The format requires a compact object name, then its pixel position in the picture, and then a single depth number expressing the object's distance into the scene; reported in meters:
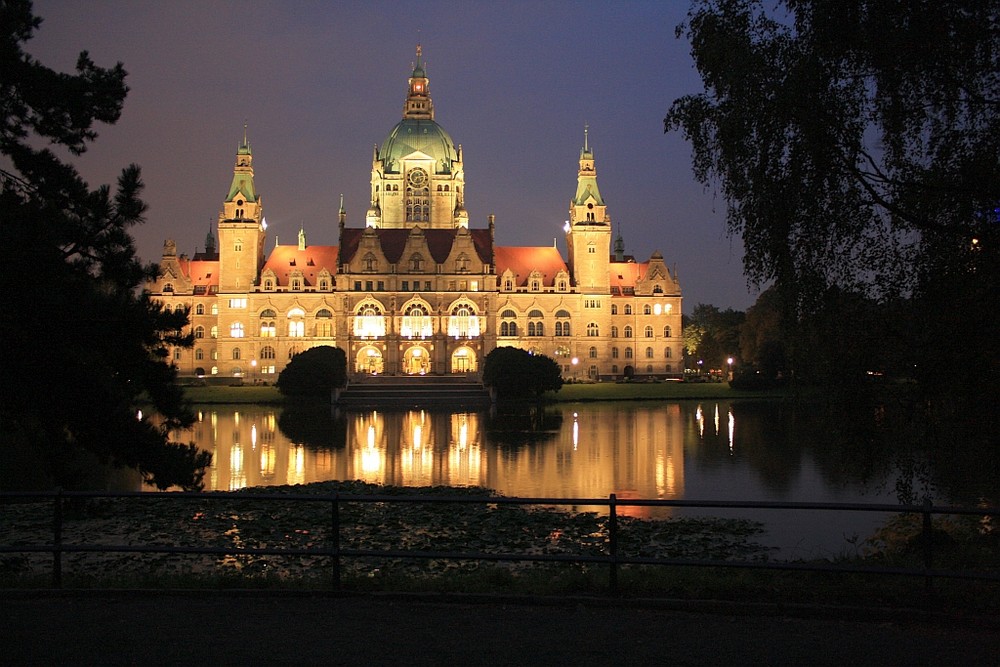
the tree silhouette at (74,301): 12.16
